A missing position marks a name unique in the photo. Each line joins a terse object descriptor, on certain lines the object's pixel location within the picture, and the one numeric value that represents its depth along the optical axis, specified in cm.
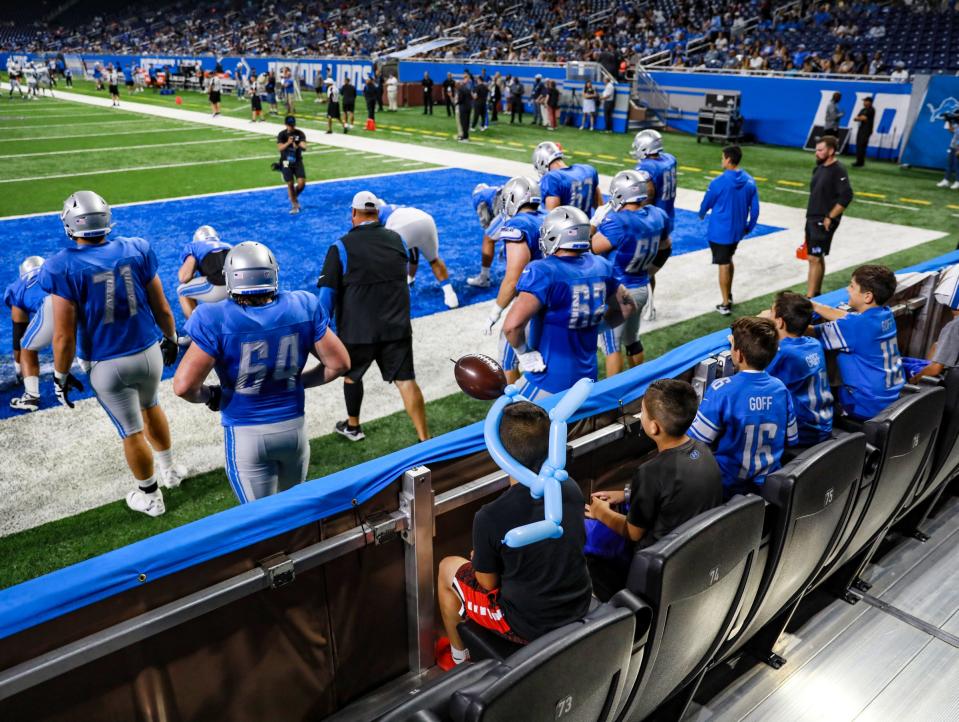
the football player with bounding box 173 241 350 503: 370
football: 289
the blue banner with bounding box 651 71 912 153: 2058
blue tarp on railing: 197
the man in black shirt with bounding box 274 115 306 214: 1252
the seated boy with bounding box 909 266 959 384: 477
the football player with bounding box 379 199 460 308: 741
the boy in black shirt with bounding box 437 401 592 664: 247
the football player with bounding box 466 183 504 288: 882
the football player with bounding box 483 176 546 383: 597
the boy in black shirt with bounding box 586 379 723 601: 293
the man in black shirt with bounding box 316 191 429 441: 523
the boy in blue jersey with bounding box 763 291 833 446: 392
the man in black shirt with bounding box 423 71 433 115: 2869
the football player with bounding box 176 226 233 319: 618
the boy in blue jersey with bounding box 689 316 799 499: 341
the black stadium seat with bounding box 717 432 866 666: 289
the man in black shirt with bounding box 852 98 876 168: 1866
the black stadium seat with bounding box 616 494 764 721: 242
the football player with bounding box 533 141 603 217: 761
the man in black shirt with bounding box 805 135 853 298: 838
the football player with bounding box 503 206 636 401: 471
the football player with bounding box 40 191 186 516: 446
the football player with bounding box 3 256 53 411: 521
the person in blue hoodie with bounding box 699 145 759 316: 837
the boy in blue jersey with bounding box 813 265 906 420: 438
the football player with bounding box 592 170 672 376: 637
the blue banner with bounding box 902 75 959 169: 1841
